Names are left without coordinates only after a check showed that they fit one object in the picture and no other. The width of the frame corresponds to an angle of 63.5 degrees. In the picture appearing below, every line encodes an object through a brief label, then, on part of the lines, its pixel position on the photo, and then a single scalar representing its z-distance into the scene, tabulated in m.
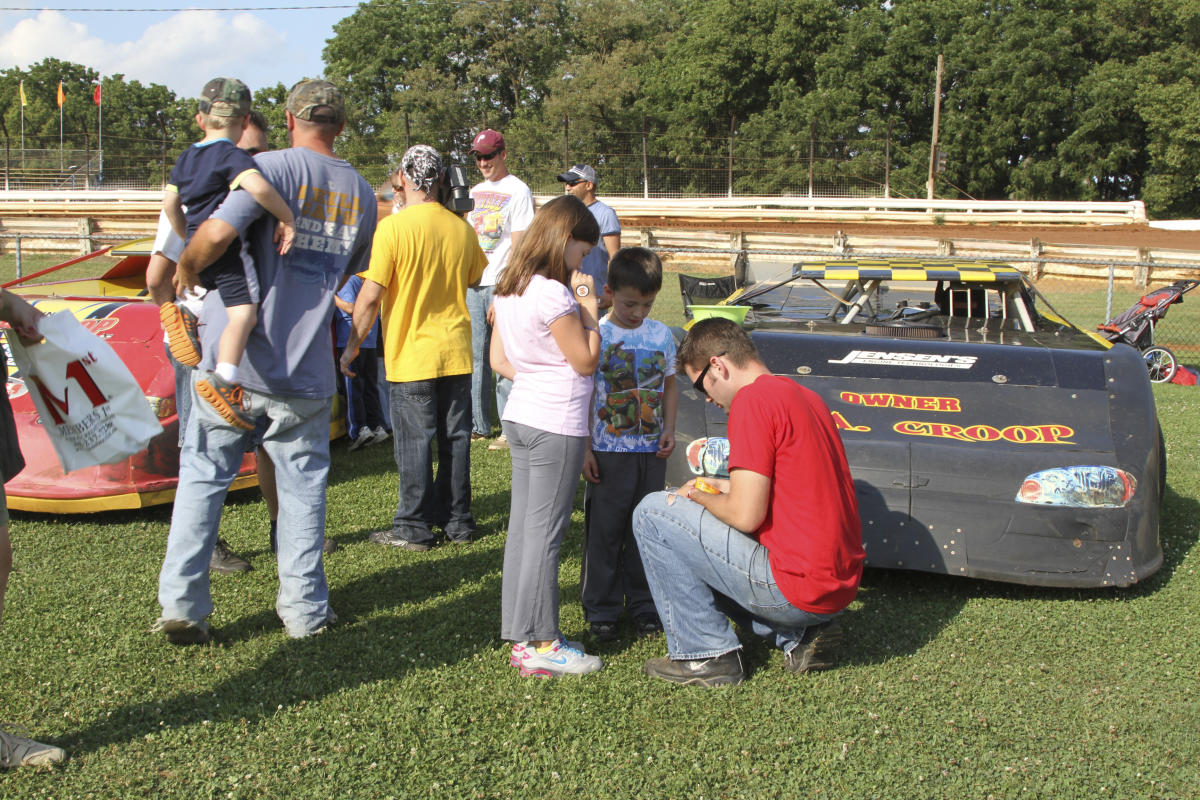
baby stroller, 10.20
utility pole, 32.75
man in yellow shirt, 4.35
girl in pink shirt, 3.02
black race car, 3.79
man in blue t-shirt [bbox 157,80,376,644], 3.14
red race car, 4.55
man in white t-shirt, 5.78
